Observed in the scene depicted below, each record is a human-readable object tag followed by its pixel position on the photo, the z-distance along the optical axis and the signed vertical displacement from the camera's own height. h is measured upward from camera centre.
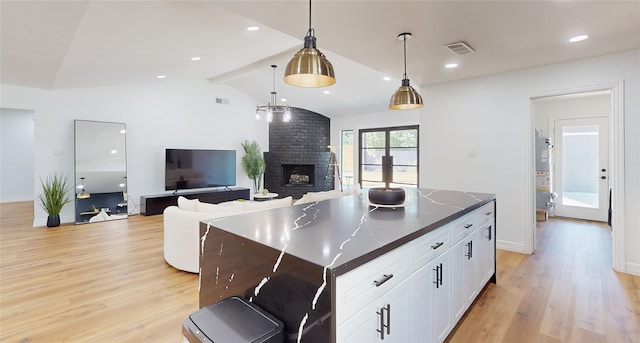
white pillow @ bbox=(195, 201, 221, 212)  3.40 -0.45
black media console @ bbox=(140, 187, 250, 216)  6.38 -0.68
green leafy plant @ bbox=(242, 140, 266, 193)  8.24 +0.21
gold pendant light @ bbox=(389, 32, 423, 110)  2.61 +0.63
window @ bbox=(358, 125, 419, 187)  7.67 +0.39
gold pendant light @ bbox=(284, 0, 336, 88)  1.68 +0.61
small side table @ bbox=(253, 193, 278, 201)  6.95 -0.66
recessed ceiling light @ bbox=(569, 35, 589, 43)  2.80 +1.24
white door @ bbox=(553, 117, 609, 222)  5.59 -0.01
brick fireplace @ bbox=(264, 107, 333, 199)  8.74 +0.42
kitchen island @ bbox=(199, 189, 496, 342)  1.11 -0.46
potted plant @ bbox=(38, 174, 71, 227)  5.29 -0.52
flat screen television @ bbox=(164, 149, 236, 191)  6.82 +0.00
